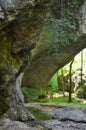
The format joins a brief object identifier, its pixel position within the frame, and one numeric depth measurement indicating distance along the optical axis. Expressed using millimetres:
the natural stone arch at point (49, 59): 13967
